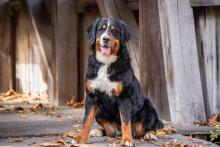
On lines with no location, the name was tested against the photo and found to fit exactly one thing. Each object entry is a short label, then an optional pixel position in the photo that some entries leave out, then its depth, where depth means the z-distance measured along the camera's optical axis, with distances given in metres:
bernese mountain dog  5.99
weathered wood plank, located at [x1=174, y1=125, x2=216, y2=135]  7.12
